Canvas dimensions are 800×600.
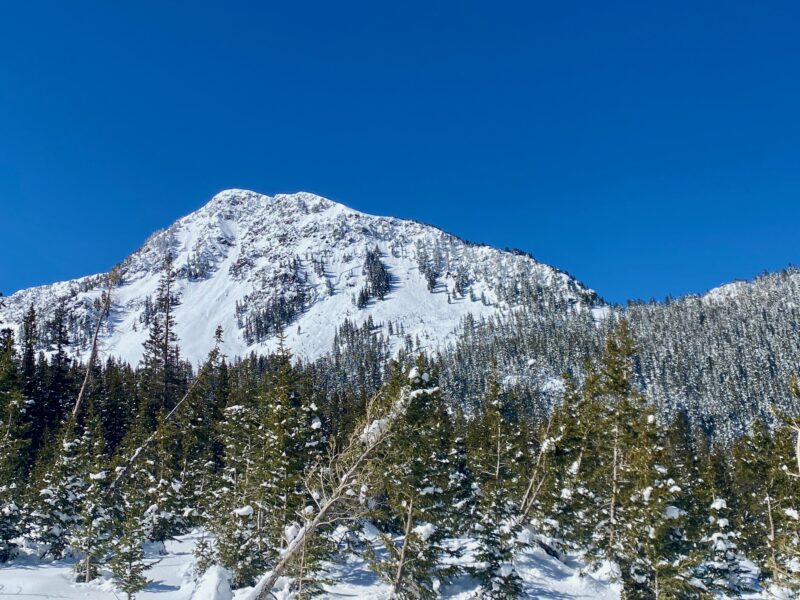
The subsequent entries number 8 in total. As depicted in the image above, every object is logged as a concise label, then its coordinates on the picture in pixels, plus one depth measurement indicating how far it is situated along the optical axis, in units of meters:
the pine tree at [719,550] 30.73
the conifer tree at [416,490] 22.31
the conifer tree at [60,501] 27.00
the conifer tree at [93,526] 23.83
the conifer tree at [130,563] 19.78
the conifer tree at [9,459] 26.23
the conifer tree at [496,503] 24.48
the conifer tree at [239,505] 24.72
